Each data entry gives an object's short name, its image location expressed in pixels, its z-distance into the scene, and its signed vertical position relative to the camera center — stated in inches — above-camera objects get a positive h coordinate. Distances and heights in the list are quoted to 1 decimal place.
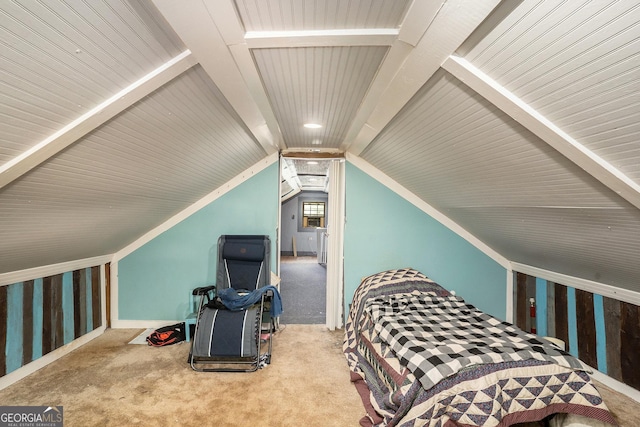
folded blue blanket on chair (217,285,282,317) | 110.5 -31.2
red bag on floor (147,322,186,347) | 121.2 -49.7
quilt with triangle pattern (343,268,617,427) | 63.4 -36.4
